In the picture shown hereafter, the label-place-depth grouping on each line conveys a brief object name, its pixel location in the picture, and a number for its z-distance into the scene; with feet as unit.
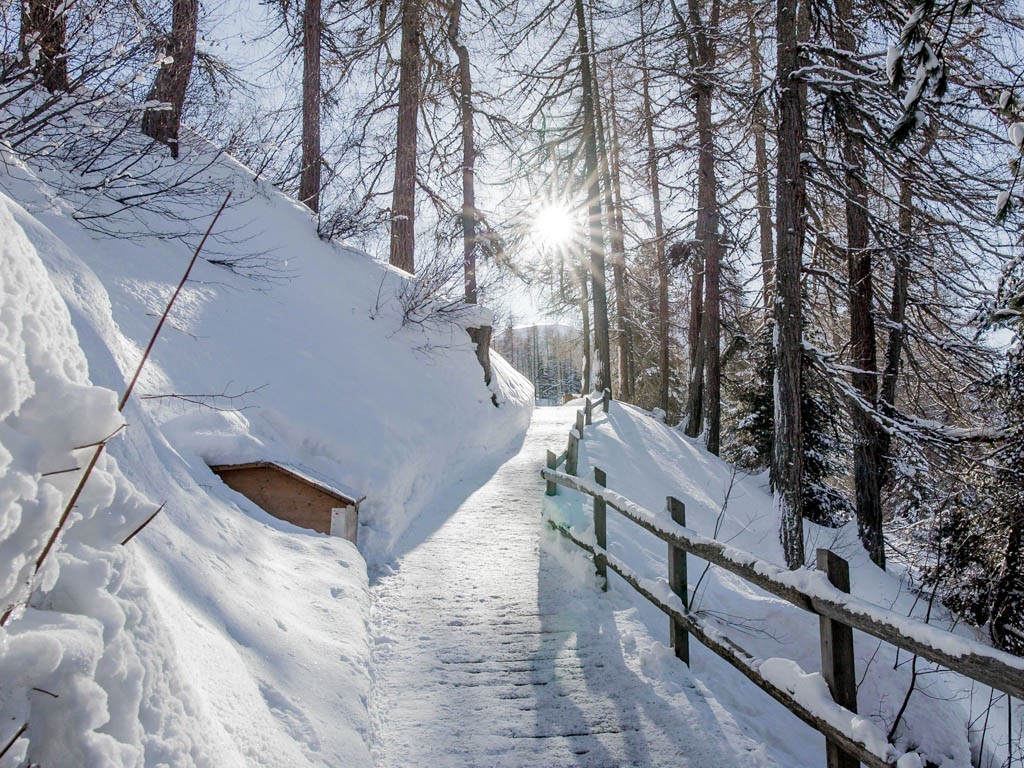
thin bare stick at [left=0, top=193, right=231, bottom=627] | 3.63
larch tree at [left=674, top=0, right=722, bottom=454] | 37.27
